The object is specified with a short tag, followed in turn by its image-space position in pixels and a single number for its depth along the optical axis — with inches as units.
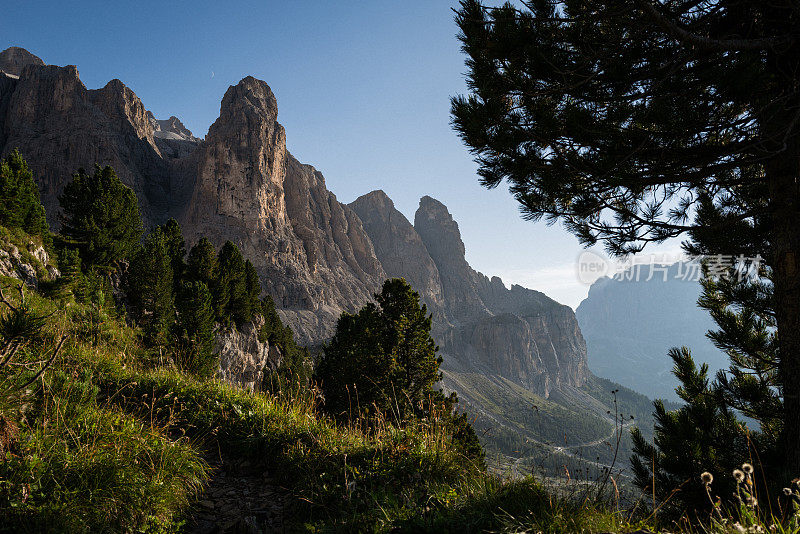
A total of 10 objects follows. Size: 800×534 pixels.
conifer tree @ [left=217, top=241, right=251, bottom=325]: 1210.6
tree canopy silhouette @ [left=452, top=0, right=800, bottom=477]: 173.0
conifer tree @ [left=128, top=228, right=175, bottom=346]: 894.4
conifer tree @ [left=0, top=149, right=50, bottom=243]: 592.1
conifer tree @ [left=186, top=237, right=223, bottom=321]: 1157.7
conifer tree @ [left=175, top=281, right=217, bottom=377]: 848.3
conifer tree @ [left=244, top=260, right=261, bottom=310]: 1411.4
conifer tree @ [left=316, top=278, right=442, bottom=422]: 569.0
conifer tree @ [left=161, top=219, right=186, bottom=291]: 1168.2
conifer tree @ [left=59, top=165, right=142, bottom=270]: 827.4
